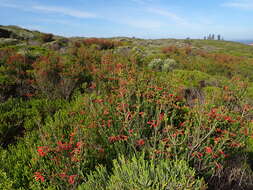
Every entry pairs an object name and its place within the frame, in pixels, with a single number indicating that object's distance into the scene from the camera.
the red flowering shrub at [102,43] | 21.52
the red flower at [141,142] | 2.61
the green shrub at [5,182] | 2.26
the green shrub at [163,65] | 11.64
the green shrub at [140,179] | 1.74
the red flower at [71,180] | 2.17
